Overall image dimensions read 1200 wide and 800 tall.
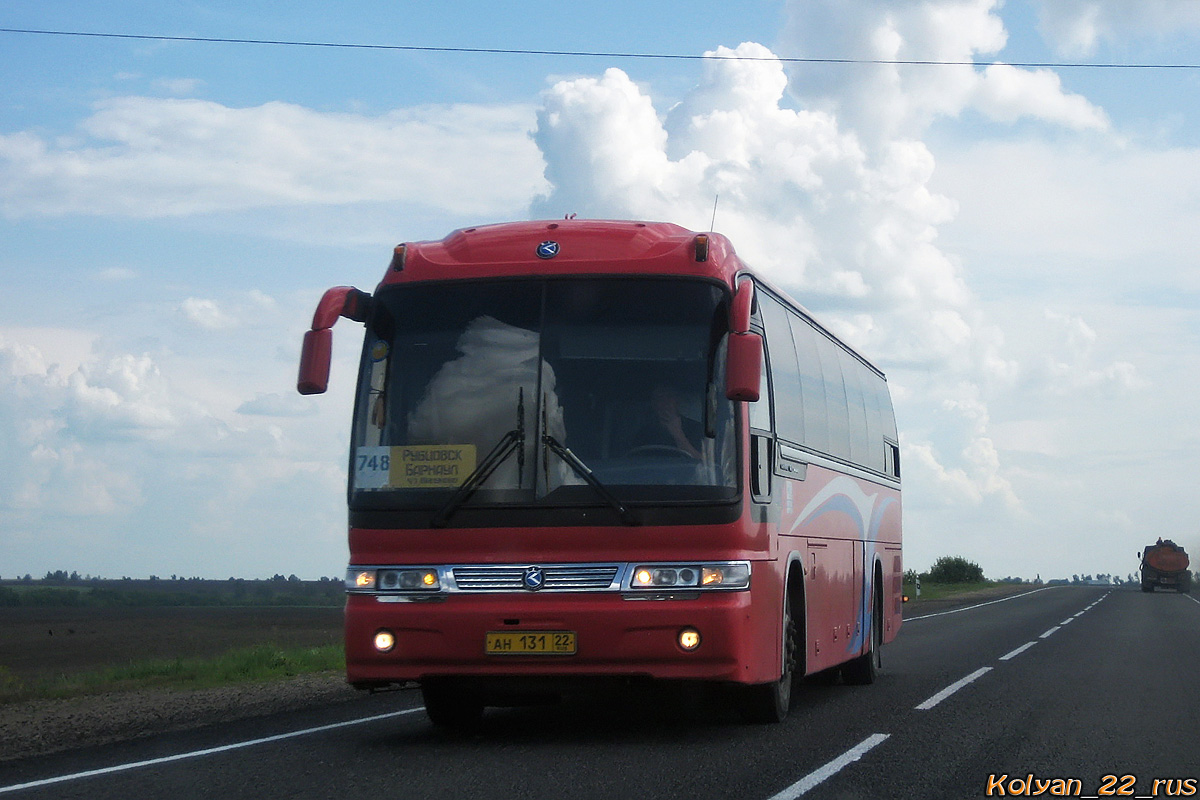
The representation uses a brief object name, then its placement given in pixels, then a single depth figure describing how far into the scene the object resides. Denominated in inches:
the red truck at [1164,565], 3097.9
